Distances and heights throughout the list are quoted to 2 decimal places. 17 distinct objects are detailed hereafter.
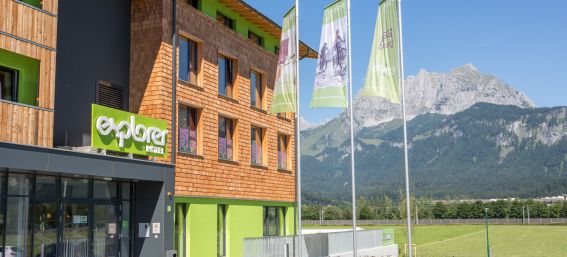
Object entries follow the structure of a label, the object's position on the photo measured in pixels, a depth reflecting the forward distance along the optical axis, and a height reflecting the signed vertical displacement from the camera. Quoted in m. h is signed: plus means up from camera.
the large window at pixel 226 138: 29.44 +2.76
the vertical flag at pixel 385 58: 22.58 +4.81
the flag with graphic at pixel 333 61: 23.41 +4.91
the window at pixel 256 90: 32.97 +5.50
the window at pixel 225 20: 29.96 +8.24
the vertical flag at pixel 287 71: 24.19 +4.66
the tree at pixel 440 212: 163.50 -3.66
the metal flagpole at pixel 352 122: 23.06 +2.68
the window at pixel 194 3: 27.85 +8.28
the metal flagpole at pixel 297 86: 24.08 +4.10
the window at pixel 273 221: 34.06 -1.16
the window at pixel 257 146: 32.53 +2.65
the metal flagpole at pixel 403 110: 22.16 +3.08
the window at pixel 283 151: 35.91 +2.59
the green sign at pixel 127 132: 20.47 +2.23
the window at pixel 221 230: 28.82 -1.36
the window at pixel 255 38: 33.22 +8.21
